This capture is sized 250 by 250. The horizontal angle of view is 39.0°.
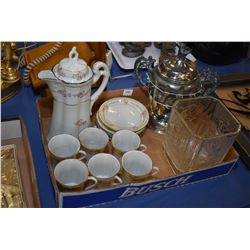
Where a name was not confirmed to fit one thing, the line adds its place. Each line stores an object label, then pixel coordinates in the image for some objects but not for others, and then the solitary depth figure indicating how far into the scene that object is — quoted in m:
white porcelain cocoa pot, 0.62
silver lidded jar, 0.73
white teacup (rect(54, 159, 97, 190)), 0.62
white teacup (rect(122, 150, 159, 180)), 0.66
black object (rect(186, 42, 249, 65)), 0.96
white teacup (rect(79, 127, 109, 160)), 0.68
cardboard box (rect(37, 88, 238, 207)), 0.59
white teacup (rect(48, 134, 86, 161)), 0.66
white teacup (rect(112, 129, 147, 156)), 0.71
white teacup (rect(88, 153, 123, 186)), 0.64
